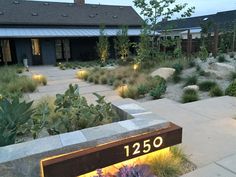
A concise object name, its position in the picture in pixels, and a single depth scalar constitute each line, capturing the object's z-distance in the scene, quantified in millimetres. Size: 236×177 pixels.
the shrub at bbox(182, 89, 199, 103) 5602
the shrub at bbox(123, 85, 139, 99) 6301
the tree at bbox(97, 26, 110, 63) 16469
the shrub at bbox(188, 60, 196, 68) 9056
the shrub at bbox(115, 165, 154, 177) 2143
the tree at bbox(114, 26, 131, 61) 16141
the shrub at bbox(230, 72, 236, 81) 7208
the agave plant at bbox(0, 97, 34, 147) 2778
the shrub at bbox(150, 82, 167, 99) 5984
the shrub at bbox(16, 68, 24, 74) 12288
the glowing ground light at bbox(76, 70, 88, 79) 9998
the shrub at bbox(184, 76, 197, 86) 7098
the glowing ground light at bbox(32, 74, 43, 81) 8870
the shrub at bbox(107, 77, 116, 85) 8508
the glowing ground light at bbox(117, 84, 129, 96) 6479
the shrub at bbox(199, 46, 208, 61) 9680
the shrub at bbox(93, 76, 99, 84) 8972
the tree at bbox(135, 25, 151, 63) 11156
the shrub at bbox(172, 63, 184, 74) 8521
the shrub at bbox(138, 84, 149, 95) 6322
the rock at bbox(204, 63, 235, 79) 7618
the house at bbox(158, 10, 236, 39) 27019
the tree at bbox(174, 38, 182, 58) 11627
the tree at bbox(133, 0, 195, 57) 10883
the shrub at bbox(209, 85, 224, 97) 5949
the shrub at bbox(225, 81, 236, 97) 5761
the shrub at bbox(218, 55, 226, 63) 9592
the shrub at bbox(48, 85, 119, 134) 3049
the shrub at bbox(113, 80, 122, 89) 7728
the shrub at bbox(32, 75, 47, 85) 8769
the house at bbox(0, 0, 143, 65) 16859
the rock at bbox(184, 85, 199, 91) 6336
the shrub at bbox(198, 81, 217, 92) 6512
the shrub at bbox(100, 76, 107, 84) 8789
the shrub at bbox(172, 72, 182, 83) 7726
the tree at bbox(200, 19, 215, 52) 12549
